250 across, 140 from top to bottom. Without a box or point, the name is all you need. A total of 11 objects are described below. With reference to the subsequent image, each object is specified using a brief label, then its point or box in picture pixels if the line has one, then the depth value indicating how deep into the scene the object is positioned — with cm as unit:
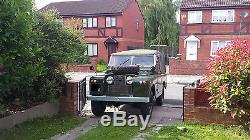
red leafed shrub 694
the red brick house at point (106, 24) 3281
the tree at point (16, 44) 646
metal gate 965
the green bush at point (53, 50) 881
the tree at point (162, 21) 3819
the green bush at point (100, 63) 2769
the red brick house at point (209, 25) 2700
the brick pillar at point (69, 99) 942
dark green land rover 904
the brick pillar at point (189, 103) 831
